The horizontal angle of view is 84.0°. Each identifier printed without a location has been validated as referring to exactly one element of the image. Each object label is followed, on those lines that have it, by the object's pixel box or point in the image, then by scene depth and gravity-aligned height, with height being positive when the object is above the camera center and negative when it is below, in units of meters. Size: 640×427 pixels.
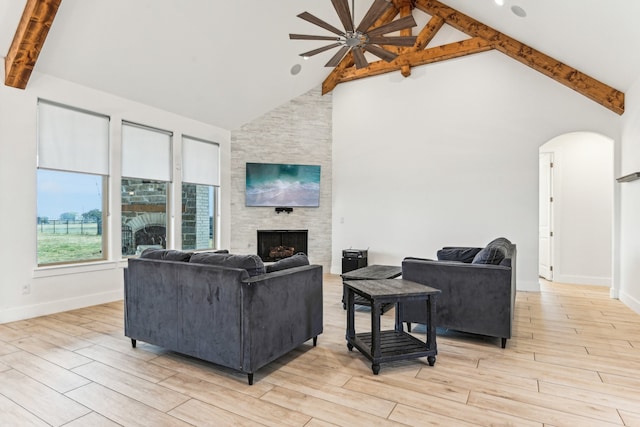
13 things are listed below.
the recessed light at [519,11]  4.49 +2.58
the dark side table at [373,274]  4.22 -0.77
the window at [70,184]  4.49 +0.39
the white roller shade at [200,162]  6.42 +0.95
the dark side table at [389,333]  2.74 -0.98
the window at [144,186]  5.43 +0.42
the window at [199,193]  6.44 +0.36
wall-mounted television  7.31 +0.57
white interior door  6.74 -0.01
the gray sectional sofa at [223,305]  2.56 -0.75
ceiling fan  3.64 +2.05
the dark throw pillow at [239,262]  2.69 -0.38
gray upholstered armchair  3.23 -0.75
